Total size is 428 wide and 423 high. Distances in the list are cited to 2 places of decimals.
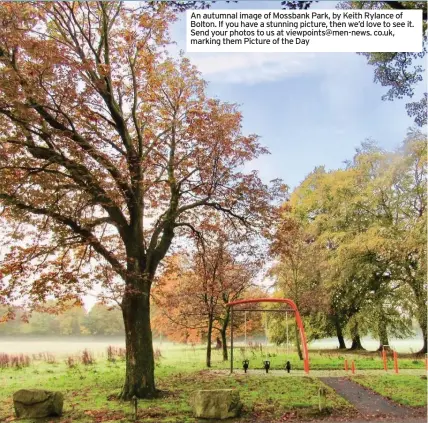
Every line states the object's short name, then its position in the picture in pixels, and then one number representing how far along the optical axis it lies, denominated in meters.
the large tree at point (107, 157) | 8.52
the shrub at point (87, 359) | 15.10
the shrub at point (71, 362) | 14.36
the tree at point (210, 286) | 13.28
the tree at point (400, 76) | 9.01
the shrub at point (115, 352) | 16.50
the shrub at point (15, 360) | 14.49
